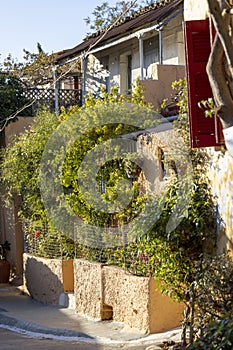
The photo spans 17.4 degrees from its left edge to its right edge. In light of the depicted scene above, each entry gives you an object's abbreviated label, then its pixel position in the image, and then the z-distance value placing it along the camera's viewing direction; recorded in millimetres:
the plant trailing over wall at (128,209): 9992
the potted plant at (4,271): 17953
